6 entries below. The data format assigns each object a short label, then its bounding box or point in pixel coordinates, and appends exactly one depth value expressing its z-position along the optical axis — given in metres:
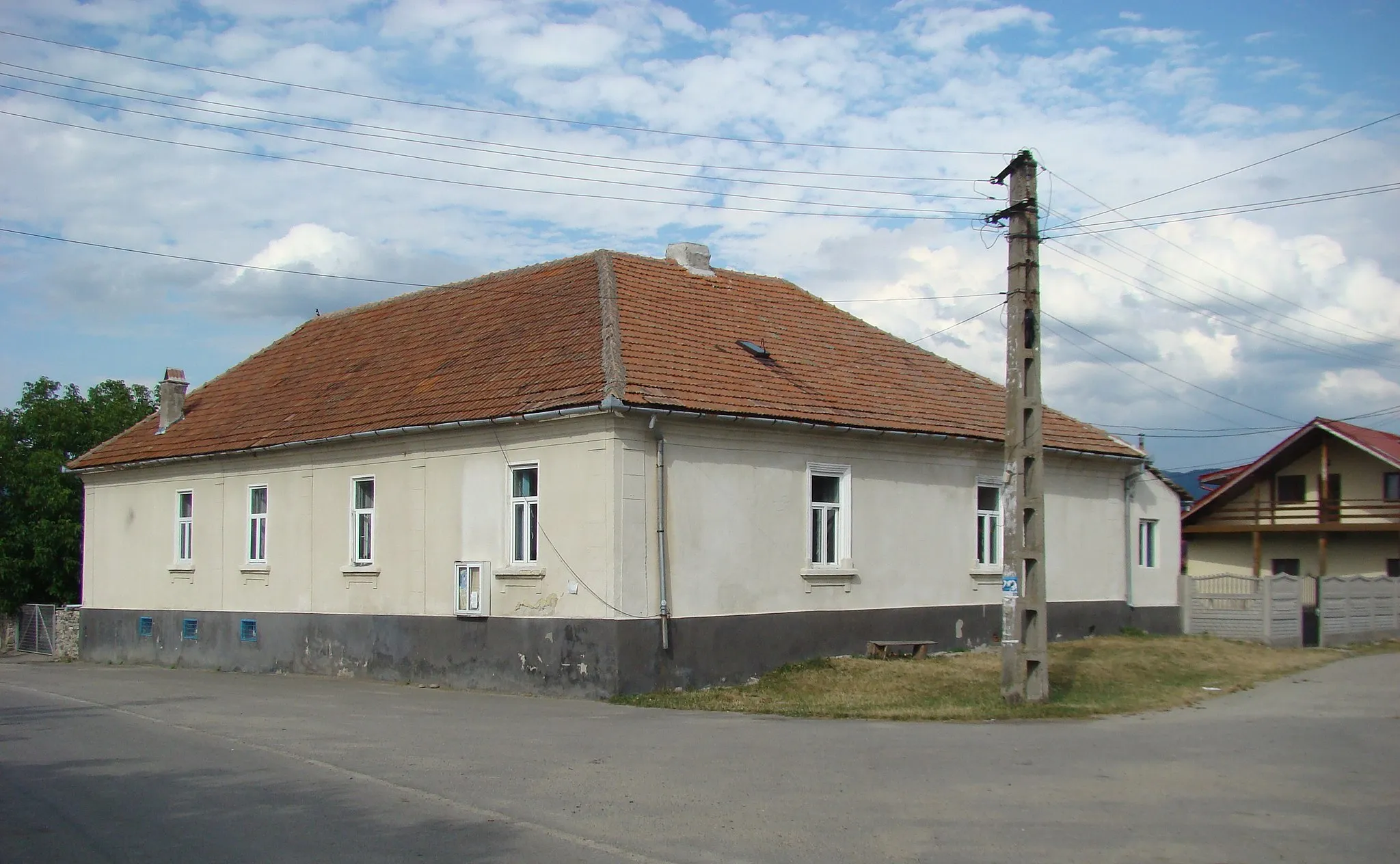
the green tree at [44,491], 34.38
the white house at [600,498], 17.80
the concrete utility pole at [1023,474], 15.19
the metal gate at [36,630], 32.69
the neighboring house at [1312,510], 36.97
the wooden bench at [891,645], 20.30
